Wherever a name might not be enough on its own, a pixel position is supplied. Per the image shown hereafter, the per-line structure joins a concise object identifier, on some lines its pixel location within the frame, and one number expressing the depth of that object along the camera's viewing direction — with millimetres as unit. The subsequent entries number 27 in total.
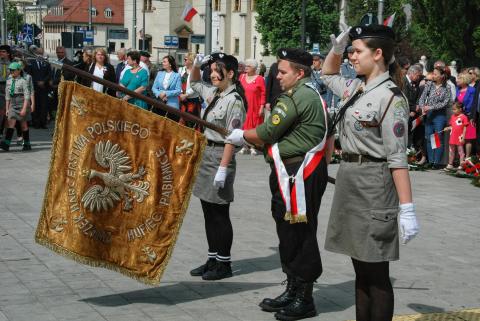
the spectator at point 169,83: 15094
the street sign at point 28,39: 37872
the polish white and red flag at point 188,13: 27547
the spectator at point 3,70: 16906
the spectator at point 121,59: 18966
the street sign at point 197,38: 36000
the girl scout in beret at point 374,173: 4887
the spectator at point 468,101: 14562
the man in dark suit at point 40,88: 20862
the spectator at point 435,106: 15008
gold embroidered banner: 6160
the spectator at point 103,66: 15375
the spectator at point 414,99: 15500
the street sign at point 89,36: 50406
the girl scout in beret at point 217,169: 7152
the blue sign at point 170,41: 58056
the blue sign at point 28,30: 36188
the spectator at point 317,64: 15234
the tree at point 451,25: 34188
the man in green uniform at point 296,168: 5992
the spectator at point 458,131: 14625
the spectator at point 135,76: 14477
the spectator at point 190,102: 15352
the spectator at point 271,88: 15789
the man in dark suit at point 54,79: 21000
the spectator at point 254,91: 15945
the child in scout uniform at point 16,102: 16297
